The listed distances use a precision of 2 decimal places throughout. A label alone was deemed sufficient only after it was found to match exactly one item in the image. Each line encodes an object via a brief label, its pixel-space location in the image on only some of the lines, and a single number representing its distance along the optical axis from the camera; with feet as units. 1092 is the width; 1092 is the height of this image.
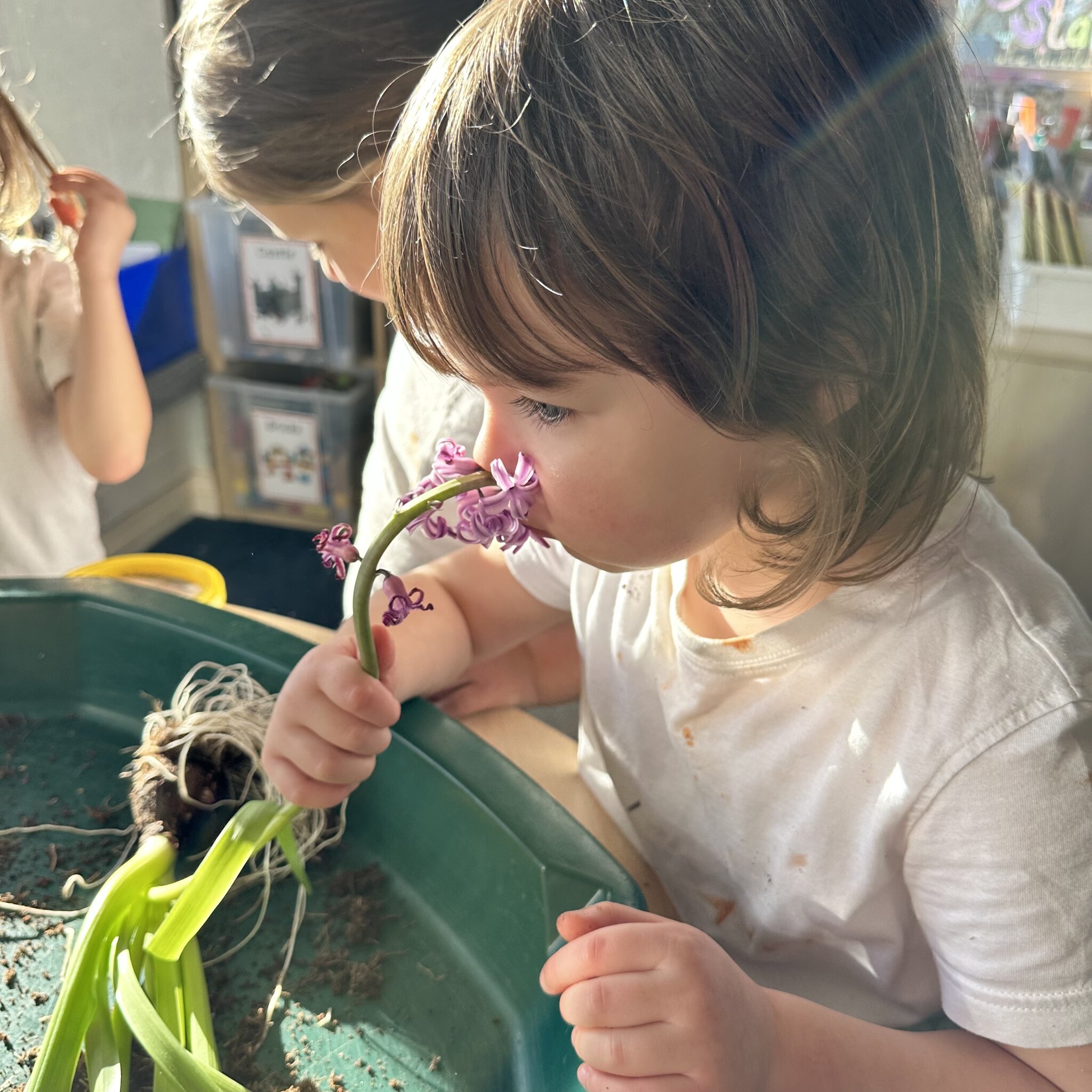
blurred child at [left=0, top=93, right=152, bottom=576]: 3.28
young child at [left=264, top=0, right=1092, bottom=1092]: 1.14
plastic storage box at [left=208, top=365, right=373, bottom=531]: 6.23
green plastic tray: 1.50
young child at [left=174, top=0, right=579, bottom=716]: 2.16
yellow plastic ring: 2.64
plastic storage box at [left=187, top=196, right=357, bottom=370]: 5.69
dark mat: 5.41
